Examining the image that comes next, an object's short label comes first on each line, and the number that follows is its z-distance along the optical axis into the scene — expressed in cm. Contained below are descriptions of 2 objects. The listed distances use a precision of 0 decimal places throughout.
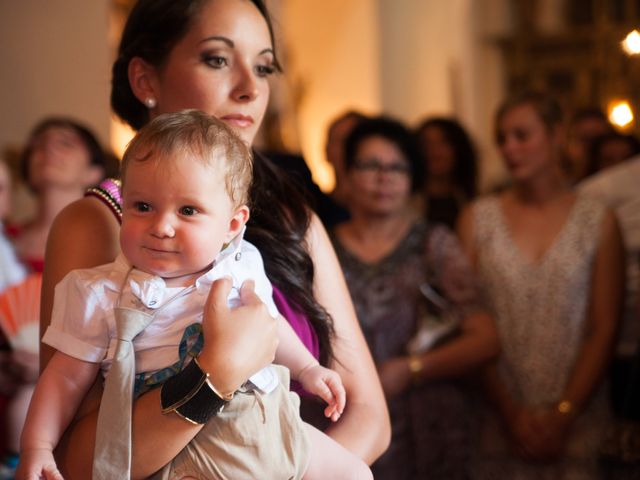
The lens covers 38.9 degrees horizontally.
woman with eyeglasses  349
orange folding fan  310
